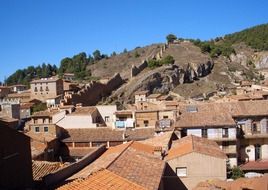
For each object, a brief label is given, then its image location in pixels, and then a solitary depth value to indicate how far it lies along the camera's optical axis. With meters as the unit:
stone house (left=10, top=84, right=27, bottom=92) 120.16
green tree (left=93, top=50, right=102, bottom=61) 166.00
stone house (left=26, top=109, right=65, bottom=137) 39.03
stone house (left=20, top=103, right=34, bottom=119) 77.75
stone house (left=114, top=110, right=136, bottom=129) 41.84
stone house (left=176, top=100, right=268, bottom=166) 32.22
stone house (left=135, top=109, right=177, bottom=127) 43.62
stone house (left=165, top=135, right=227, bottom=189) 23.02
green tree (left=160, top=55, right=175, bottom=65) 112.31
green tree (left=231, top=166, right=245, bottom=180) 26.56
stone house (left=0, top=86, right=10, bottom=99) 106.30
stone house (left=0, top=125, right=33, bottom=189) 14.48
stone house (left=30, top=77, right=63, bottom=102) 94.94
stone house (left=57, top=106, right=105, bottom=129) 43.78
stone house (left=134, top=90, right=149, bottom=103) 79.47
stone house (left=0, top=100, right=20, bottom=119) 72.24
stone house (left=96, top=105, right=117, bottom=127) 48.50
